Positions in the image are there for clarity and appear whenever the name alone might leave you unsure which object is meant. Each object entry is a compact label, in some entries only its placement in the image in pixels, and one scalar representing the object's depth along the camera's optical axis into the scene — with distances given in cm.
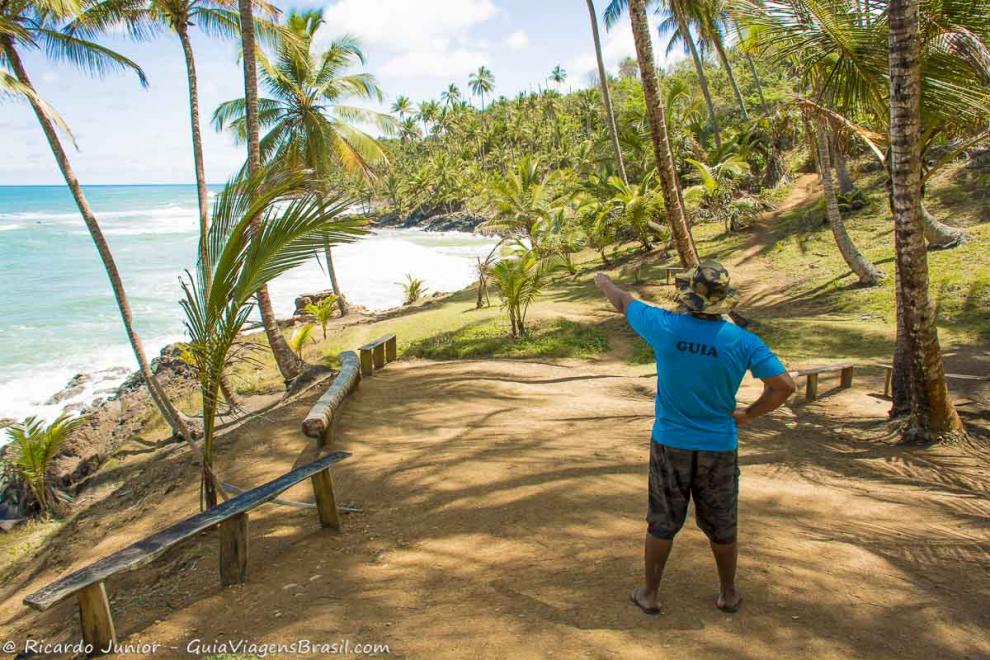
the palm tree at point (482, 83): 8062
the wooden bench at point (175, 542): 298
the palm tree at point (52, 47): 870
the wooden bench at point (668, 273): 1627
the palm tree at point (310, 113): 1692
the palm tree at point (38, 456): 827
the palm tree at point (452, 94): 7781
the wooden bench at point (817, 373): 736
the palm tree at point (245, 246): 401
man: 267
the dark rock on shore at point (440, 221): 5625
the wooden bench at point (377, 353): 912
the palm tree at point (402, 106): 7719
